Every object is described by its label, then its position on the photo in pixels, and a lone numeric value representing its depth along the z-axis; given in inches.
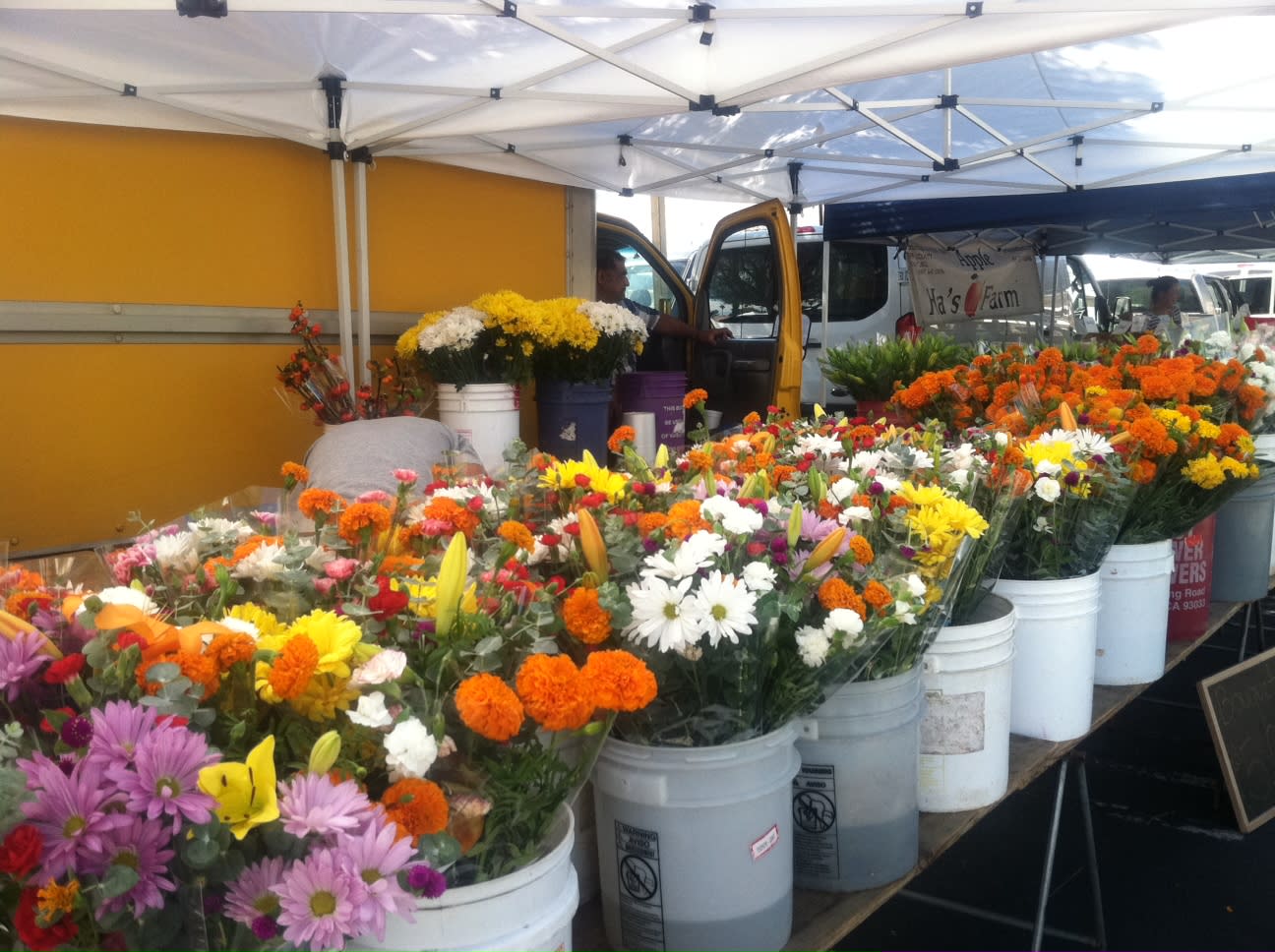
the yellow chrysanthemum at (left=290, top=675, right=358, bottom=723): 29.6
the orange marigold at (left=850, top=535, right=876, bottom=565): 42.3
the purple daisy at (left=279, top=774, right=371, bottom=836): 26.3
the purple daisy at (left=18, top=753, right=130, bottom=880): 24.6
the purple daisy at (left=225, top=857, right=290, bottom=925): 26.9
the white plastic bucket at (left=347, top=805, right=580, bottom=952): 31.4
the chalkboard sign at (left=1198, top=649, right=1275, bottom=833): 99.4
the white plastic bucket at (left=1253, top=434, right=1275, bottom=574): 108.8
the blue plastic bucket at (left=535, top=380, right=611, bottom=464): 168.4
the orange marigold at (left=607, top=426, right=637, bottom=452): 59.4
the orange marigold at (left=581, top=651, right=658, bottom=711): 30.5
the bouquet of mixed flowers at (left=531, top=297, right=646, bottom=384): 157.5
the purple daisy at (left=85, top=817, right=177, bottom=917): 25.1
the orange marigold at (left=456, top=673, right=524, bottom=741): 28.2
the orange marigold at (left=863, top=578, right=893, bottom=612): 39.8
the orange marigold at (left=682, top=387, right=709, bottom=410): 77.0
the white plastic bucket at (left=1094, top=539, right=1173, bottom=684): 79.3
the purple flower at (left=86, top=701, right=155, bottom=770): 25.0
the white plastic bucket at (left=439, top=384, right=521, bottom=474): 154.9
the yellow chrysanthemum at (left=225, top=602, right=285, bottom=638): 33.2
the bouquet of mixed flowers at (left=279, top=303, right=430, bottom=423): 149.2
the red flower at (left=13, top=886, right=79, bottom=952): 25.0
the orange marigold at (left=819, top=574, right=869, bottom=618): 39.8
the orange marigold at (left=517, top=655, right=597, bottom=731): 29.2
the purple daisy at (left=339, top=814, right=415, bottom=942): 26.2
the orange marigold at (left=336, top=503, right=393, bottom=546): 40.1
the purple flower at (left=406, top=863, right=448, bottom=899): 26.9
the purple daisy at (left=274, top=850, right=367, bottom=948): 25.9
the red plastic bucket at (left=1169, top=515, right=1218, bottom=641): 94.7
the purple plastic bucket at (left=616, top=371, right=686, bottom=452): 188.9
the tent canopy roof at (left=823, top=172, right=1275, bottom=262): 253.1
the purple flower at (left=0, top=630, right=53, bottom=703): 29.5
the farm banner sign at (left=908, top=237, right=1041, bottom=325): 342.3
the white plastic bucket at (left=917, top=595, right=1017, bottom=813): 56.0
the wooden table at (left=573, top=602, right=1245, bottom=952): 46.5
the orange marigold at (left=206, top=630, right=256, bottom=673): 28.8
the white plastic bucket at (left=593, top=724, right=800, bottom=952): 40.9
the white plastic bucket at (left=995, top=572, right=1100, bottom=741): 67.1
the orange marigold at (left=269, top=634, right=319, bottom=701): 27.5
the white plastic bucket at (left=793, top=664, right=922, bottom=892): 48.6
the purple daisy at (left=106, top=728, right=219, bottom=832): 24.5
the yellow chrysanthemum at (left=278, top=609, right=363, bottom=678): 29.0
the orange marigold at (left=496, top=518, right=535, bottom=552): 39.2
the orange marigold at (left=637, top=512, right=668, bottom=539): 41.7
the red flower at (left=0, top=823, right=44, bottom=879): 23.6
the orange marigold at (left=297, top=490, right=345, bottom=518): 42.1
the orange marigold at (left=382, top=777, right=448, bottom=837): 28.4
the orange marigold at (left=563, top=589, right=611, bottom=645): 35.9
